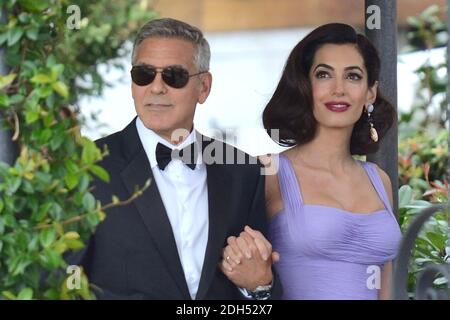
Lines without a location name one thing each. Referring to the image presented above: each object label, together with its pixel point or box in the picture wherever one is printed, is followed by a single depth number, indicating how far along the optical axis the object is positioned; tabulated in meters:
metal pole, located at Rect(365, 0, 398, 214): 8.97
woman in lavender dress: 7.40
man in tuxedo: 6.46
